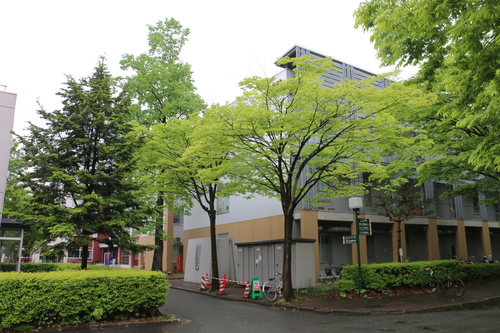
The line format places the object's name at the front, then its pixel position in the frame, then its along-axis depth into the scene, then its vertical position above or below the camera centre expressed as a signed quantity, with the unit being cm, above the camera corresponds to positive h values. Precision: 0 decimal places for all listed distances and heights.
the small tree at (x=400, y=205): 2300 +245
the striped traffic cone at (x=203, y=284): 1925 -200
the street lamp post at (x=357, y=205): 1508 +159
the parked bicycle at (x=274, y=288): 1479 -174
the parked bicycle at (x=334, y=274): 2014 -161
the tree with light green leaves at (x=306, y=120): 1259 +428
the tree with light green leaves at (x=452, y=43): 672 +400
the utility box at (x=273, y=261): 1700 -78
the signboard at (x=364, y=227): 1549 +71
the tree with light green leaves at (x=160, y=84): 2447 +1051
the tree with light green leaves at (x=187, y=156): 1478 +377
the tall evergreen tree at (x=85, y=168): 1198 +258
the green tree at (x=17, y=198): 1202 +224
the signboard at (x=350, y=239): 1564 +22
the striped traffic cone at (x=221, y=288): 1708 -196
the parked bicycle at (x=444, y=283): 1521 -168
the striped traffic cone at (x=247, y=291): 1576 -193
